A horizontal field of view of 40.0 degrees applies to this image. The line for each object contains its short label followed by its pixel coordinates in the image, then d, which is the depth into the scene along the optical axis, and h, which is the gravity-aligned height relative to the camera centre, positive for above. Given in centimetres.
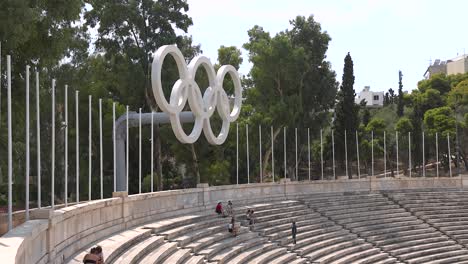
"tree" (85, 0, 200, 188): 3634 +787
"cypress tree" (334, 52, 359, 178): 4853 +430
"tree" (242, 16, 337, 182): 4419 +630
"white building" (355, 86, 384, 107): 10775 +1143
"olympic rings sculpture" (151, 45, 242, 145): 2189 +270
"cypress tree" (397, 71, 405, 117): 7250 +719
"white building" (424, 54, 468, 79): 9138 +1473
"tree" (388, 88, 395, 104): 8984 +1013
